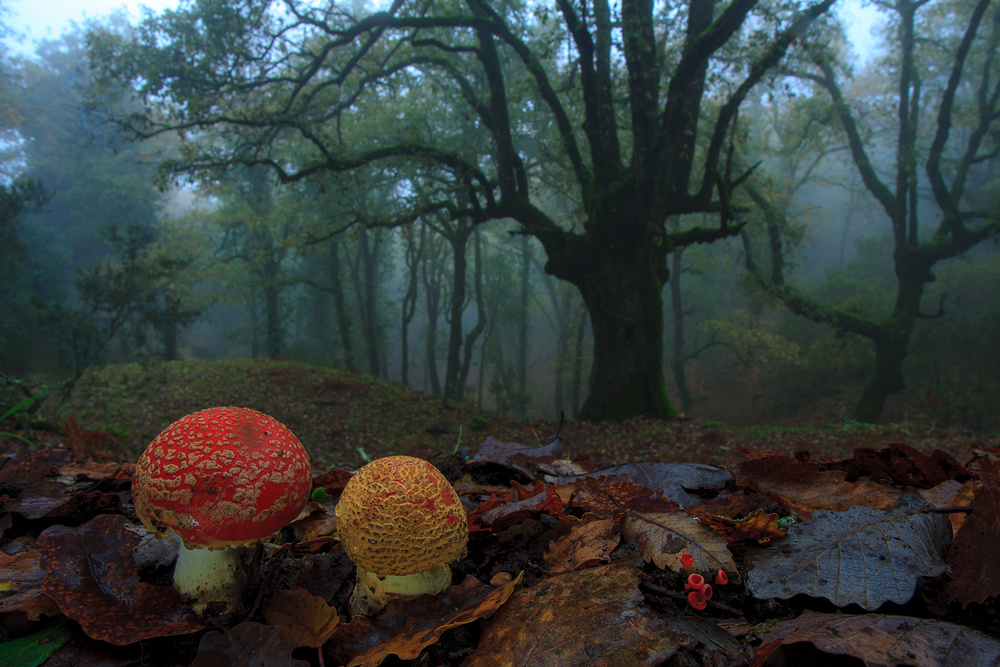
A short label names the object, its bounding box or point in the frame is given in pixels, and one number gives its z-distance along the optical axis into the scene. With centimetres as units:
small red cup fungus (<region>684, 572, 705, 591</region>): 22
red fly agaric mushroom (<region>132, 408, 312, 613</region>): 23
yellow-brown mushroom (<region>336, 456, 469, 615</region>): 23
